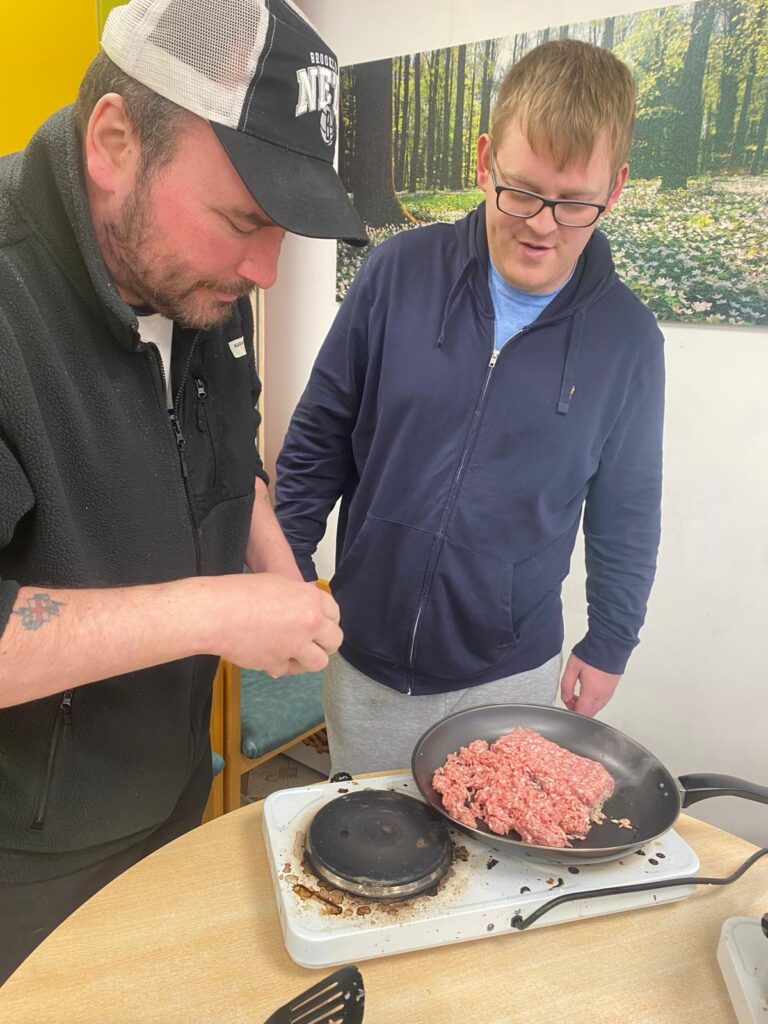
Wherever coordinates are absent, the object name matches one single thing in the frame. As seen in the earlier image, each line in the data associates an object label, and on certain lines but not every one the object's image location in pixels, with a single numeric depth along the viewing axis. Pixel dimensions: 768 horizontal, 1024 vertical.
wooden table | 0.76
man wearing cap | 0.77
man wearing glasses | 1.30
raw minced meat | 0.95
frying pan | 0.90
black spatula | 0.69
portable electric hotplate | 0.81
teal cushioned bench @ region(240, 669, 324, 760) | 2.11
